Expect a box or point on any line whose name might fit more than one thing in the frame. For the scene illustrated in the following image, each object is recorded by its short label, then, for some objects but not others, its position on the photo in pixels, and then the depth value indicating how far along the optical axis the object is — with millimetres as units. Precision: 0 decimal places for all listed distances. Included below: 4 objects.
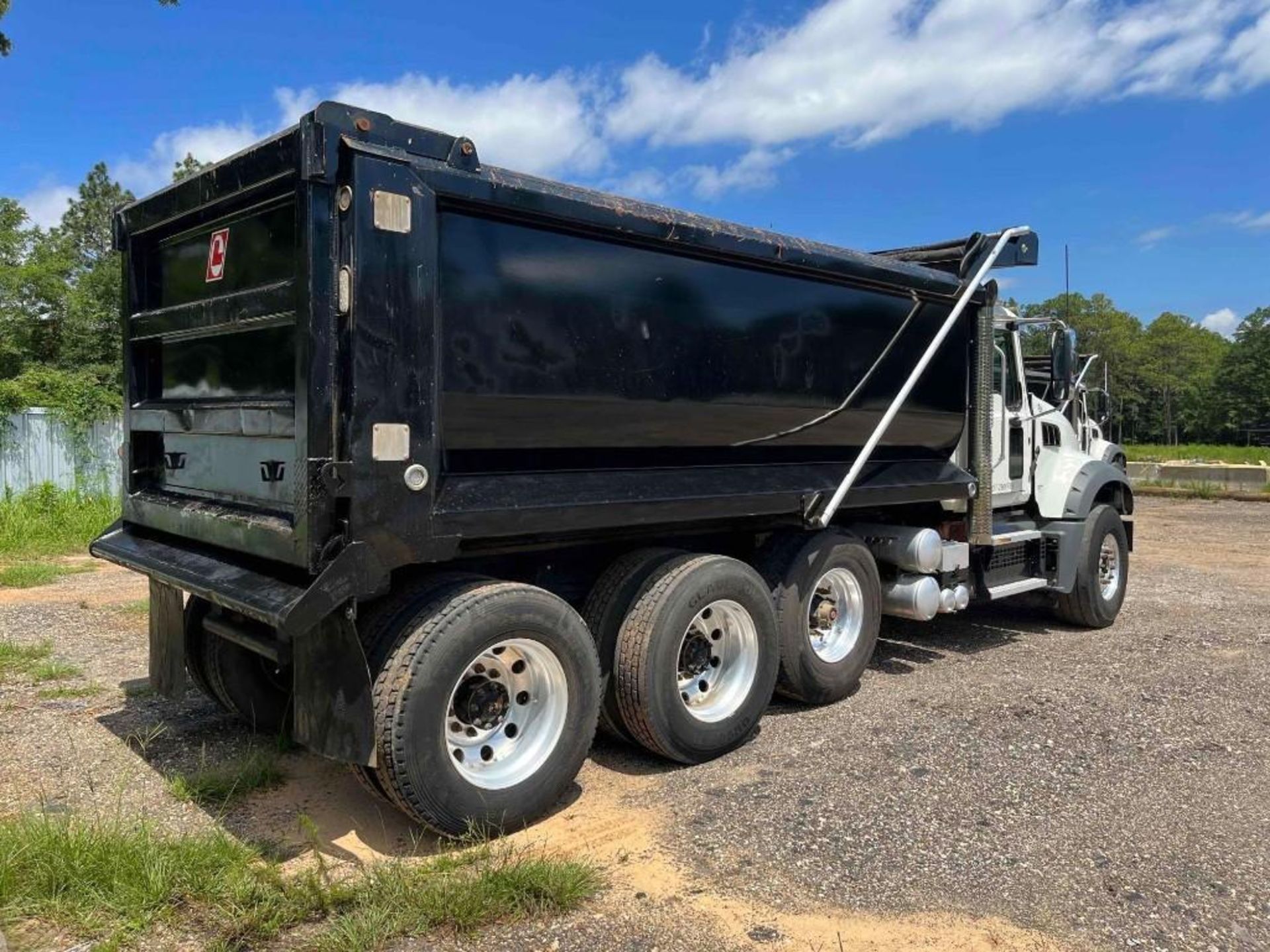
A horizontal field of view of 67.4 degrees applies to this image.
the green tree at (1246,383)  76688
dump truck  3557
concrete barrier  22078
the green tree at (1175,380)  81438
